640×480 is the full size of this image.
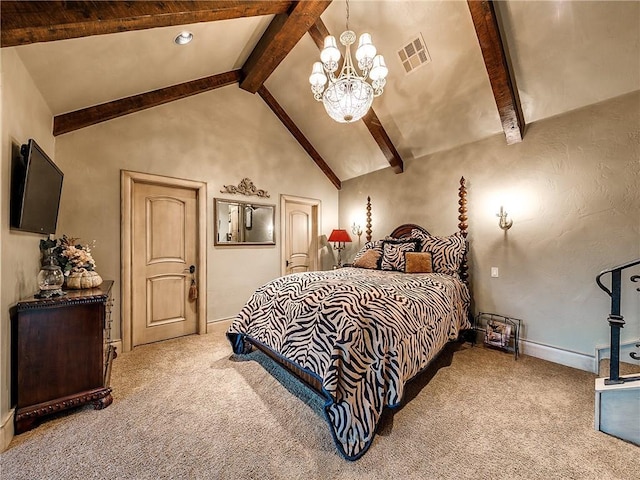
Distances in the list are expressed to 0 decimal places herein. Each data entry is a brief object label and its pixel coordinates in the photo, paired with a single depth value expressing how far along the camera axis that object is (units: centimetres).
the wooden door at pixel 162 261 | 332
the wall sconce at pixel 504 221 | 313
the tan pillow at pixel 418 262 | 342
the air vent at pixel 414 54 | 291
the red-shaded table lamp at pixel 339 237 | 481
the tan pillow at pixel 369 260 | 389
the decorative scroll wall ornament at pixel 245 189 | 398
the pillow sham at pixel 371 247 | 407
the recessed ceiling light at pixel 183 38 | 254
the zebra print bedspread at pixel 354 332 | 169
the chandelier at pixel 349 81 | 240
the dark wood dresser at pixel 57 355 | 179
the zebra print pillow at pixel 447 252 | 339
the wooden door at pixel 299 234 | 470
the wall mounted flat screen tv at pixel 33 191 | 180
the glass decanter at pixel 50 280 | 196
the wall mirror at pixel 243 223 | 391
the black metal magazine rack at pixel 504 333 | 302
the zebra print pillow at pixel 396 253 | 368
